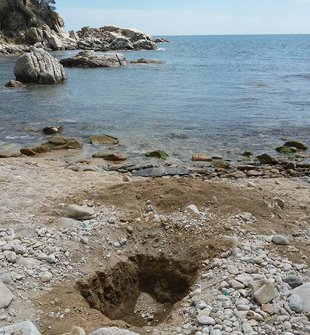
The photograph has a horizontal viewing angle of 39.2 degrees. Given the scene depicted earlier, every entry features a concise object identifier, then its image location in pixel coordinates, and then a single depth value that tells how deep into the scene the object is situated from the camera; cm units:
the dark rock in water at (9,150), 1411
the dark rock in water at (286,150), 1541
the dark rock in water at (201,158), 1407
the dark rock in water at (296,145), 1595
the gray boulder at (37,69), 3334
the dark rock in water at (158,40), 14871
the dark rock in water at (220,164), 1347
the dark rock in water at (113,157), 1402
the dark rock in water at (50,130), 1748
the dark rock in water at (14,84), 3101
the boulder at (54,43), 8296
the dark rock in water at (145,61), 5722
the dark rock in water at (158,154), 1439
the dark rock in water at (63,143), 1539
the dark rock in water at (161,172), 1245
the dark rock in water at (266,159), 1400
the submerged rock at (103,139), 1620
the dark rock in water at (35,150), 1452
